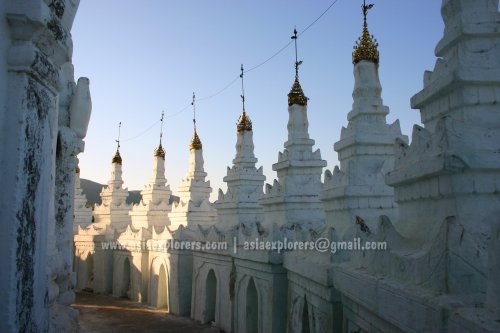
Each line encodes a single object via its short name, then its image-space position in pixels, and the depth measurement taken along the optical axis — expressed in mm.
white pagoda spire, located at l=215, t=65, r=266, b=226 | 18375
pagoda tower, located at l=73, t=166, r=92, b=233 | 30872
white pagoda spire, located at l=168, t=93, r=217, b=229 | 22875
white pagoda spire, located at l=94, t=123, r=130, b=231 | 30219
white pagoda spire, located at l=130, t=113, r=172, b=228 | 26367
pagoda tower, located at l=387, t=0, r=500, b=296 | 5840
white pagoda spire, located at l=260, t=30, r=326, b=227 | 14422
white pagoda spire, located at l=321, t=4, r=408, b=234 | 10000
